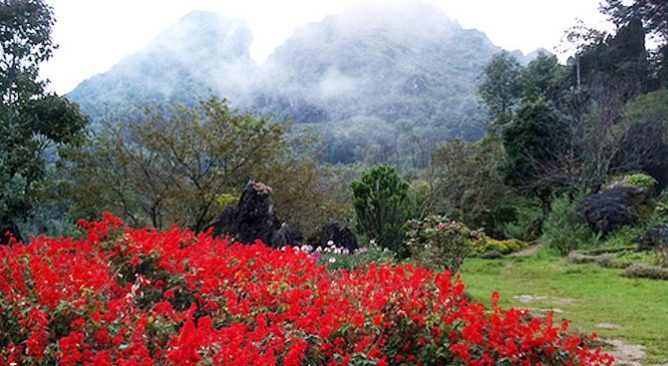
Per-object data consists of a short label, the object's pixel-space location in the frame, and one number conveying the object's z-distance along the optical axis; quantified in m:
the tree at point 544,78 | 25.36
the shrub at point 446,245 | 8.88
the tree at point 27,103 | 10.01
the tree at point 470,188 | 18.94
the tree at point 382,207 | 11.42
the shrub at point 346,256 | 7.90
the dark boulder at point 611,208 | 13.91
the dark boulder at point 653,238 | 10.43
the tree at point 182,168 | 11.59
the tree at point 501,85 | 29.05
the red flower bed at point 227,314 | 2.53
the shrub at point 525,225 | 17.52
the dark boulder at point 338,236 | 10.35
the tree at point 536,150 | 18.25
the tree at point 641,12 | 22.39
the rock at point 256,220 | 9.27
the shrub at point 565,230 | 13.59
